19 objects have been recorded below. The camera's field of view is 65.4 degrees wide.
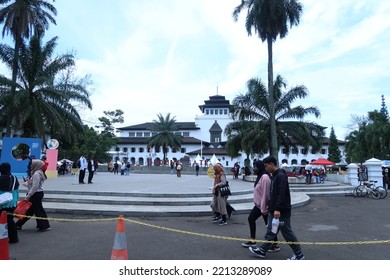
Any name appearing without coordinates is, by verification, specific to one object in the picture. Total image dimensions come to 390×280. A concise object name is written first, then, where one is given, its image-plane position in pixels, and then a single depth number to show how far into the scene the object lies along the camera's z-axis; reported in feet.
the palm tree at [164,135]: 201.26
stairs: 32.76
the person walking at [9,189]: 20.42
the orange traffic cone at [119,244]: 14.73
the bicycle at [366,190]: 53.61
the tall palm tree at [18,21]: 82.69
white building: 223.71
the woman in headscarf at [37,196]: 23.27
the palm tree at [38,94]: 78.12
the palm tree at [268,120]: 83.82
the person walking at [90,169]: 57.67
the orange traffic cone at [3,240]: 15.48
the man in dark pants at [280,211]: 16.87
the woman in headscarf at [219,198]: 27.50
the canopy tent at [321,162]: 100.09
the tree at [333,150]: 227.61
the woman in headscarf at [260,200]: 19.76
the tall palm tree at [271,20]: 77.10
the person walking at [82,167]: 57.31
